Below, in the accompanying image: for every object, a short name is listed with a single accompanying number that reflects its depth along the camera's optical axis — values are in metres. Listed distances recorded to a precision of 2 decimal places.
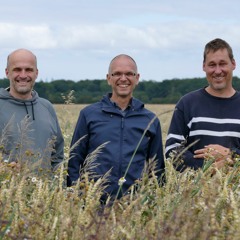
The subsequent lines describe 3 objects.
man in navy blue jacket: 5.62
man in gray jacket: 5.95
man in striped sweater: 5.85
